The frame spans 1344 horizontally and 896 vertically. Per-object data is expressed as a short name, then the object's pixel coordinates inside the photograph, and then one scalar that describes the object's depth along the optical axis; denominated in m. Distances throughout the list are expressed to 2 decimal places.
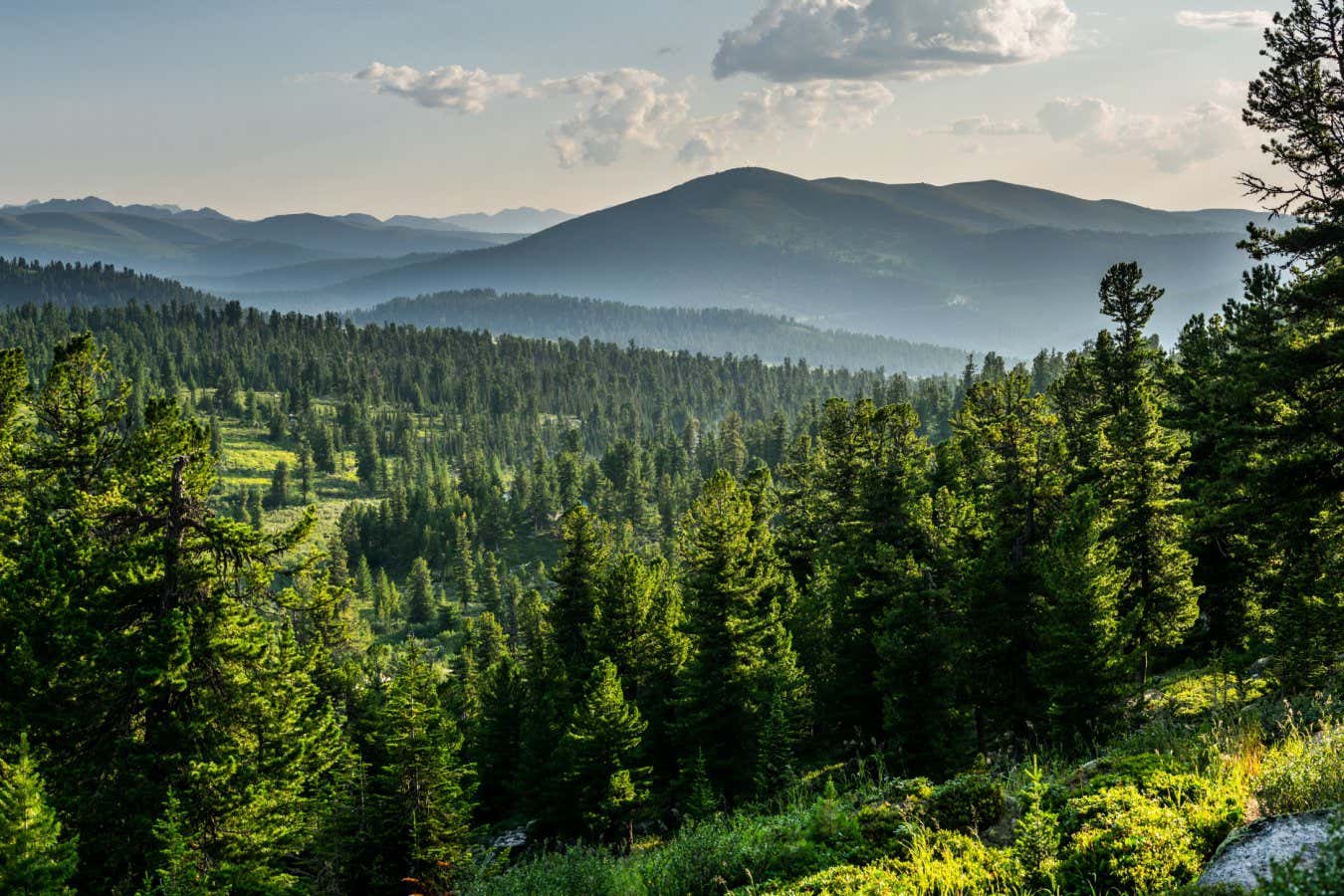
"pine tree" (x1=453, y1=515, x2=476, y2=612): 122.76
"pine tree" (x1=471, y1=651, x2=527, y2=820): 43.41
